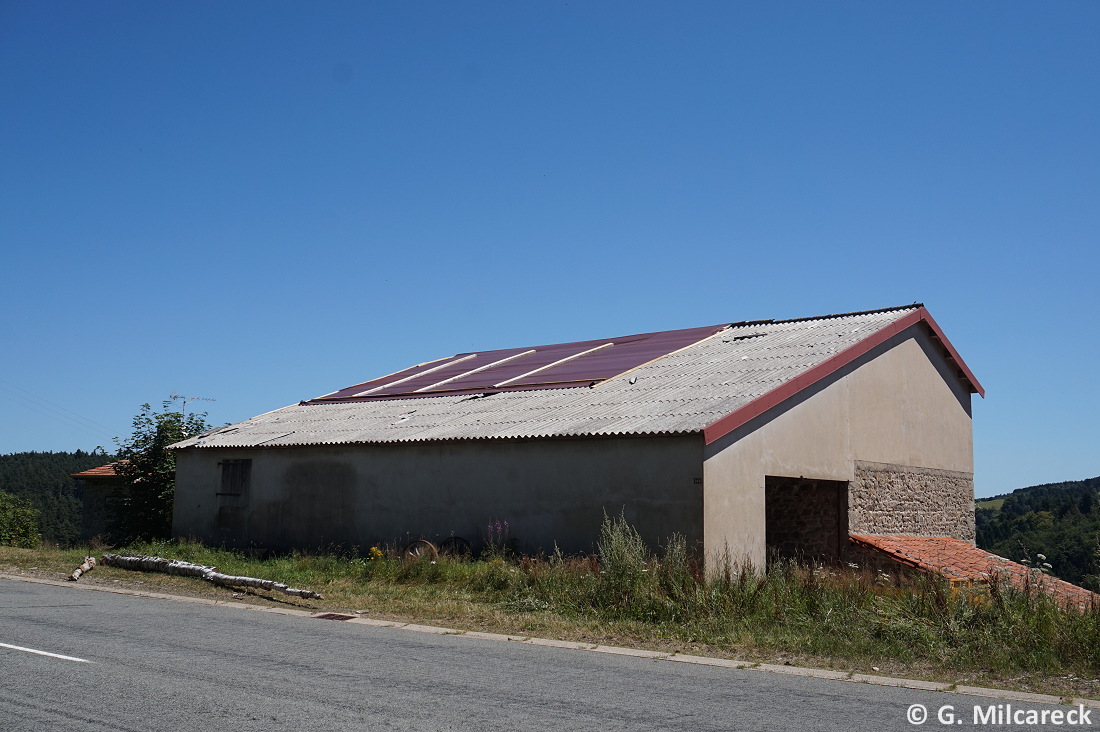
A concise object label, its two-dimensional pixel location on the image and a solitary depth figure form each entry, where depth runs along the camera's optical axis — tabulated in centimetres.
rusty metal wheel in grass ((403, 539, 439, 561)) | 1483
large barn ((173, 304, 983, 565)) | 1445
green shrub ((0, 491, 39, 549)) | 4147
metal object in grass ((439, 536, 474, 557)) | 1594
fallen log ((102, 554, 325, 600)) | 1295
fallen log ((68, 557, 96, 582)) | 1488
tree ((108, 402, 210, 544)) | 2573
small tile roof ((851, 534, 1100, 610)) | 1573
